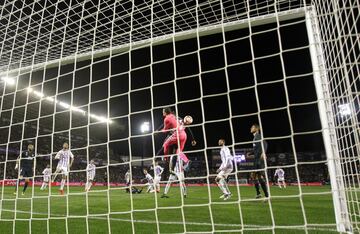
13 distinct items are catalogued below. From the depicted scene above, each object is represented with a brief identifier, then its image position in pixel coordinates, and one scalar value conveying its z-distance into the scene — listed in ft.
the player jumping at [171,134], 22.21
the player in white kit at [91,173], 42.08
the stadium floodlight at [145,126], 74.84
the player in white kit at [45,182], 48.44
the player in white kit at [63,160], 37.31
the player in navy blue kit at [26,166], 38.10
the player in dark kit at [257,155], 22.44
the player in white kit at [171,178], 27.22
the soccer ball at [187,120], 22.03
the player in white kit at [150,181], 40.11
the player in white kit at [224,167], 26.92
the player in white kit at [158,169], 44.77
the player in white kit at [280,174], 59.75
